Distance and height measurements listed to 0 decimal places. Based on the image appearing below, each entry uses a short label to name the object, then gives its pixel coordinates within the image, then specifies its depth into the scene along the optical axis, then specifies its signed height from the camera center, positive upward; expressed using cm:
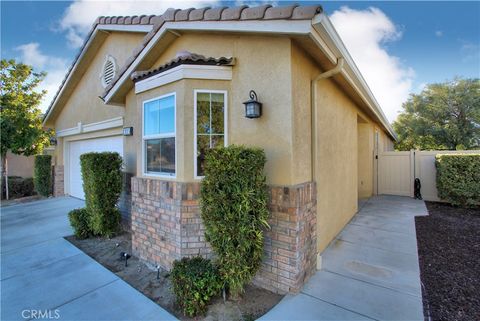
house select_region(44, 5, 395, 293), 374 +76
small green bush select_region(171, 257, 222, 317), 322 -178
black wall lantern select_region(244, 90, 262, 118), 380 +83
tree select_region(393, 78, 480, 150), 1881 +376
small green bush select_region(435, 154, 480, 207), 852 -77
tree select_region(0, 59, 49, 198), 1096 +260
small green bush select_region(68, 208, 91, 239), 616 -166
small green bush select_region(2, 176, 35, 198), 1260 -142
